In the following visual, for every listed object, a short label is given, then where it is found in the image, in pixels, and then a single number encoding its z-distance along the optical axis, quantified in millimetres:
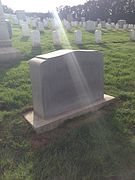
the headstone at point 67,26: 12934
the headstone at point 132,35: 9447
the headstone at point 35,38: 7175
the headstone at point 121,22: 17448
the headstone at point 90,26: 13078
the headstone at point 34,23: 13725
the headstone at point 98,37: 8233
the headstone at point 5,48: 5352
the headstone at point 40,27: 11749
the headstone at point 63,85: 2549
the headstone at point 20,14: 19549
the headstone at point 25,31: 9700
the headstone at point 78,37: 7877
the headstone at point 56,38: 7565
